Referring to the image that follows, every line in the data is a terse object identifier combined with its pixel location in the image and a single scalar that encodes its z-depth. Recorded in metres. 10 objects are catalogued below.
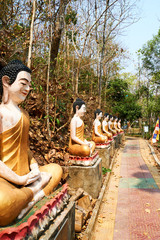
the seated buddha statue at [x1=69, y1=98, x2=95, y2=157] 4.91
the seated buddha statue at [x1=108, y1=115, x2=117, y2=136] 11.21
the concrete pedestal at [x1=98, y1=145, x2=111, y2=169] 7.65
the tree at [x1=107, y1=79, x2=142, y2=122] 18.77
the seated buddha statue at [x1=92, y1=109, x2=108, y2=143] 7.50
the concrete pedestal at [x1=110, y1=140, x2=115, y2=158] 9.88
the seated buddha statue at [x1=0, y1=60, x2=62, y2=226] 2.27
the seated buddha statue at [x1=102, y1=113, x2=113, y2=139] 9.27
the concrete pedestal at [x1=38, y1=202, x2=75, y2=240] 2.28
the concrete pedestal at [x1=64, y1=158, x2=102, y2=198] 4.89
